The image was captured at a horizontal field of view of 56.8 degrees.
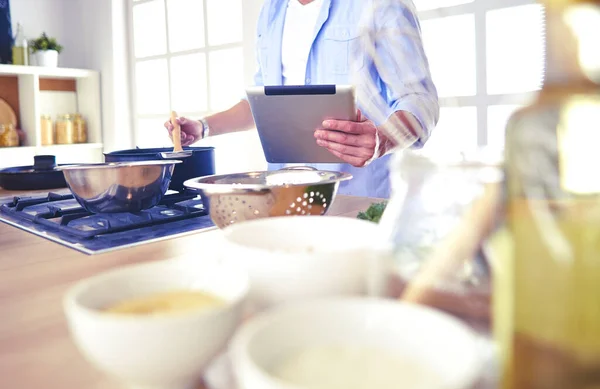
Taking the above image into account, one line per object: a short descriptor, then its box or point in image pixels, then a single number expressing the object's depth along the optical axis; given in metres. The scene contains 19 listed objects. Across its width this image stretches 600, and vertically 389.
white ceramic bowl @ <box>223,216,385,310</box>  0.40
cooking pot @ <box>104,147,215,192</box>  1.12
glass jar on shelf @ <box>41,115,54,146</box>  3.38
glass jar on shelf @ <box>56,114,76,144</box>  3.49
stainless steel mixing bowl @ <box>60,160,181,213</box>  0.92
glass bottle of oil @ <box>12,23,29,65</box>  3.28
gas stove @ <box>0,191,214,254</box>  0.83
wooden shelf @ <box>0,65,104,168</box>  3.24
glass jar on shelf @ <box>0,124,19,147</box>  3.19
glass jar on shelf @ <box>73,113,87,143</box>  3.57
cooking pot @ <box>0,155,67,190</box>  1.47
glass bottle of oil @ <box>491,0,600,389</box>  0.24
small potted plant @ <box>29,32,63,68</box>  3.30
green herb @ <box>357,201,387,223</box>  0.75
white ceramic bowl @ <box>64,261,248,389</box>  0.31
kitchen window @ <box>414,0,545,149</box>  1.79
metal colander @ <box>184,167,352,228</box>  0.72
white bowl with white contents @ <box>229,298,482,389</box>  0.27
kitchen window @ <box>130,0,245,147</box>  2.91
